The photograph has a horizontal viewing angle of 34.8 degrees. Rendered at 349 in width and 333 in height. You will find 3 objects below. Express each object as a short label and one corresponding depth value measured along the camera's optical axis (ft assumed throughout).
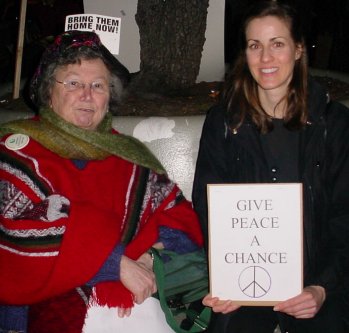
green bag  7.44
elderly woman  6.63
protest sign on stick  10.92
